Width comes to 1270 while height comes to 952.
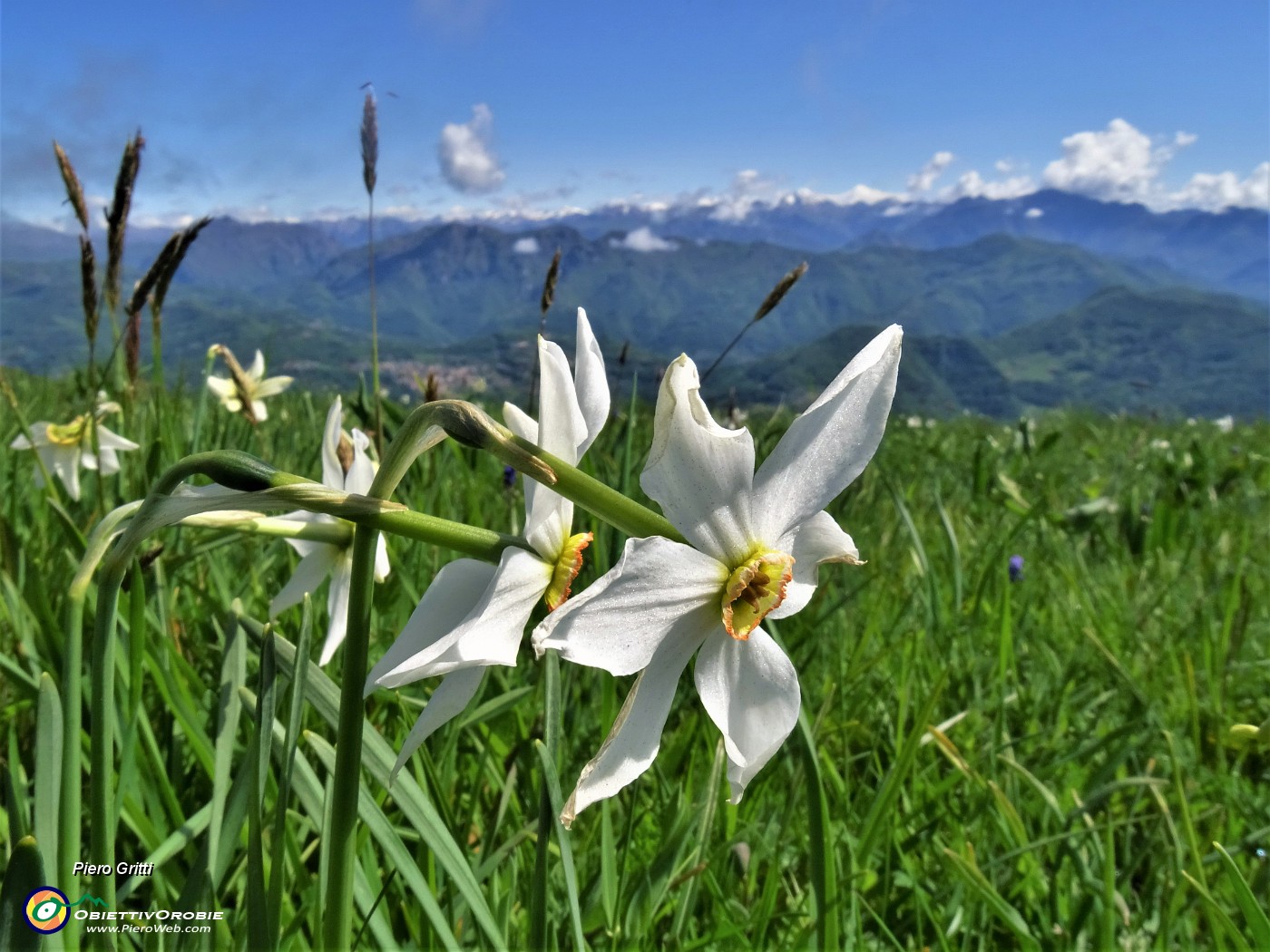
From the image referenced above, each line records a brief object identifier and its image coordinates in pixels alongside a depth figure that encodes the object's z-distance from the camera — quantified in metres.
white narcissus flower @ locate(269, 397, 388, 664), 0.16
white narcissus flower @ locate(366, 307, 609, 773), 0.11
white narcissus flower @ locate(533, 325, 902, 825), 0.11
